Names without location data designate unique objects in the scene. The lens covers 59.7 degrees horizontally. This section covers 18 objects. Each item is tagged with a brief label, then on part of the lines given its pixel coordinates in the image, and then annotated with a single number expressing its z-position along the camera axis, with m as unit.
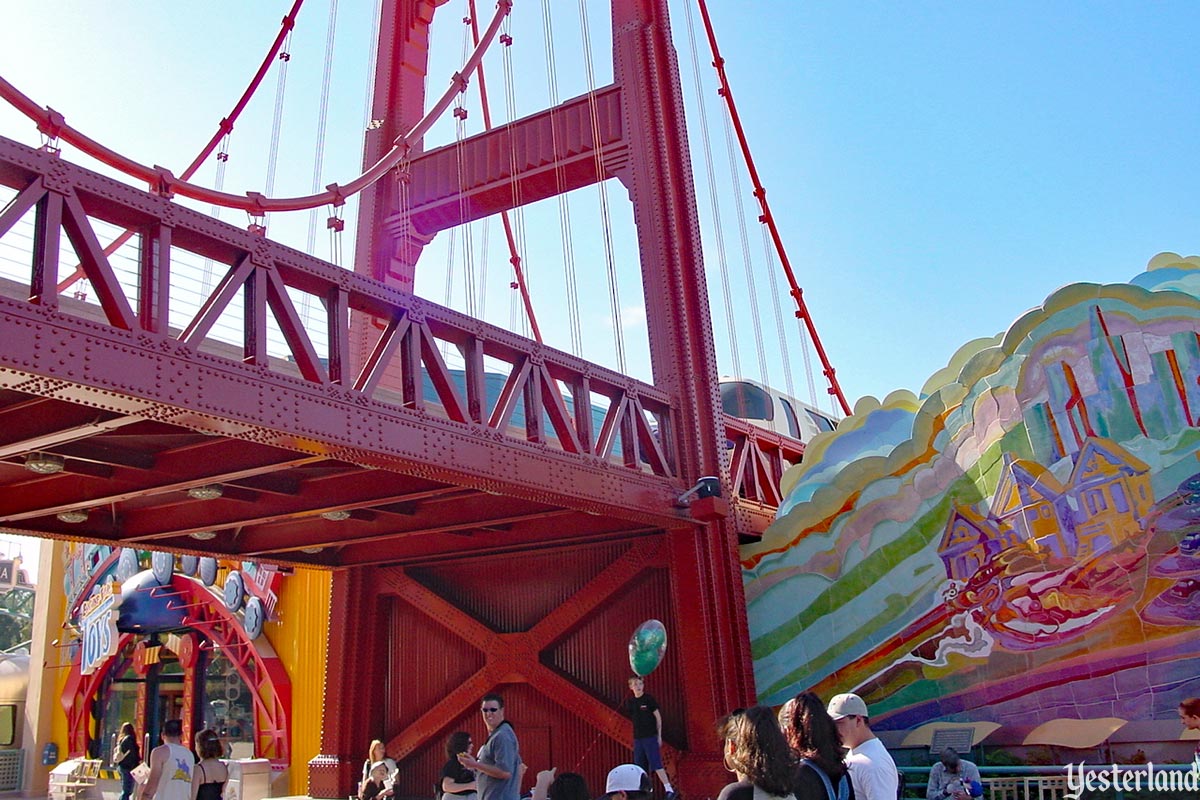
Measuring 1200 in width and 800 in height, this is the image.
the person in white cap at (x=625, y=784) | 4.72
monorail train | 24.02
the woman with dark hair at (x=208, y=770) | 7.71
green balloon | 12.77
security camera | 13.01
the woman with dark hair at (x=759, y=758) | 3.91
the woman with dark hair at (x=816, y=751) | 4.06
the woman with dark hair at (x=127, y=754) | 14.53
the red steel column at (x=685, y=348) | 13.07
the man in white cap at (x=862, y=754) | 4.37
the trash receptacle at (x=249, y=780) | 16.59
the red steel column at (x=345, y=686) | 15.78
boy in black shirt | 11.62
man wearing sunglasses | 7.05
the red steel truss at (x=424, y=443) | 7.56
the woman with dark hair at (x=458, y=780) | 7.27
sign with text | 22.45
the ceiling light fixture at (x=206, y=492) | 11.35
